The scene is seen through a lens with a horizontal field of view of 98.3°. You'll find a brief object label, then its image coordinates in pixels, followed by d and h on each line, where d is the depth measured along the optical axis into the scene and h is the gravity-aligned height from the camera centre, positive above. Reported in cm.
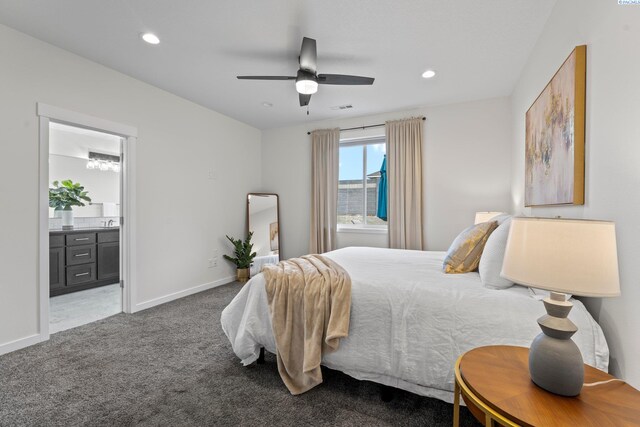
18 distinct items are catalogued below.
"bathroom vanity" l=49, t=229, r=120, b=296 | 387 -74
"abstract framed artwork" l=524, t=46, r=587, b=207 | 151 +50
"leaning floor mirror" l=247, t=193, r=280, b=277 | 481 -26
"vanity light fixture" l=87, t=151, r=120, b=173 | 492 +88
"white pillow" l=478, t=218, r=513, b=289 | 166 -30
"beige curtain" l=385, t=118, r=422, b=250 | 393 +44
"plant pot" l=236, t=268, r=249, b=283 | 455 -104
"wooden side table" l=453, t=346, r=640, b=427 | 81 -60
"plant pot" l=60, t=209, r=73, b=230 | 430 -13
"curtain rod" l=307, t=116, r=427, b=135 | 427 +134
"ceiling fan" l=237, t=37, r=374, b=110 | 229 +118
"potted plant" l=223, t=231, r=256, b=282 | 453 -77
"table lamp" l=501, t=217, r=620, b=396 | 84 -19
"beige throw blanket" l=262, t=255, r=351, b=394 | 174 -70
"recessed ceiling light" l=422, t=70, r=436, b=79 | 297 +151
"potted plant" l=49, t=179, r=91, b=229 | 428 +17
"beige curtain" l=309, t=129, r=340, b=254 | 452 +36
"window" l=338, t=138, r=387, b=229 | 448 +49
